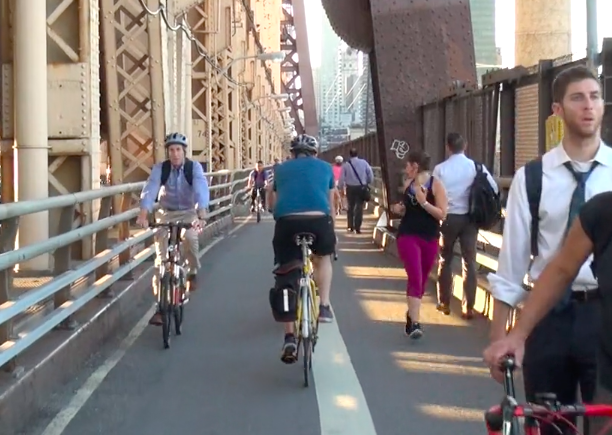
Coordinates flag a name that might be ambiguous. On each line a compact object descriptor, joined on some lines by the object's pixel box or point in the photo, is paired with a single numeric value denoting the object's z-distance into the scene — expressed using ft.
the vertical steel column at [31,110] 33.24
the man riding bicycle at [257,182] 95.09
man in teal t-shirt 25.75
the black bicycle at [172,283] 29.32
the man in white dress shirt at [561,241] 11.66
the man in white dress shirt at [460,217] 32.07
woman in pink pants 29.96
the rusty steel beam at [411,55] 50.06
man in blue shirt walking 71.36
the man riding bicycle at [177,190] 31.32
